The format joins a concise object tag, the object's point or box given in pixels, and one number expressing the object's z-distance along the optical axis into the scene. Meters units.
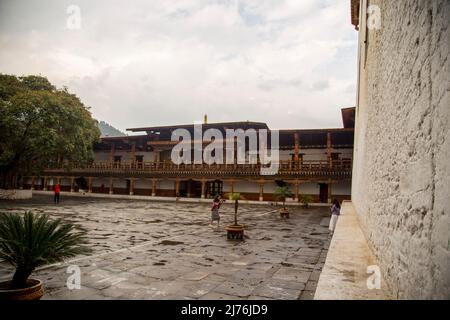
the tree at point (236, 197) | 10.66
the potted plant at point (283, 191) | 19.44
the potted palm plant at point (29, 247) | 3.55
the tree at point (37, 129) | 19.95
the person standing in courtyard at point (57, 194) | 21.44
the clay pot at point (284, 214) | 16.30
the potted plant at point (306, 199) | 21.66
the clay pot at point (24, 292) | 3.26
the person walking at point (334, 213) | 11.14
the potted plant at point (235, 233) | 9.71
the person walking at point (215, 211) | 12.40
